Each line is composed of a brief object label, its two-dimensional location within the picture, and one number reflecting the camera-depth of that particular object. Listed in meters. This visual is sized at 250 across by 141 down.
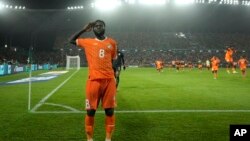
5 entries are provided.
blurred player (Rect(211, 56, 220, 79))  27.55
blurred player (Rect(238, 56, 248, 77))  31.05
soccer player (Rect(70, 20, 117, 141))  6.12
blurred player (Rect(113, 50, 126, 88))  14.30
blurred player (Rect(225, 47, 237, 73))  34.18
